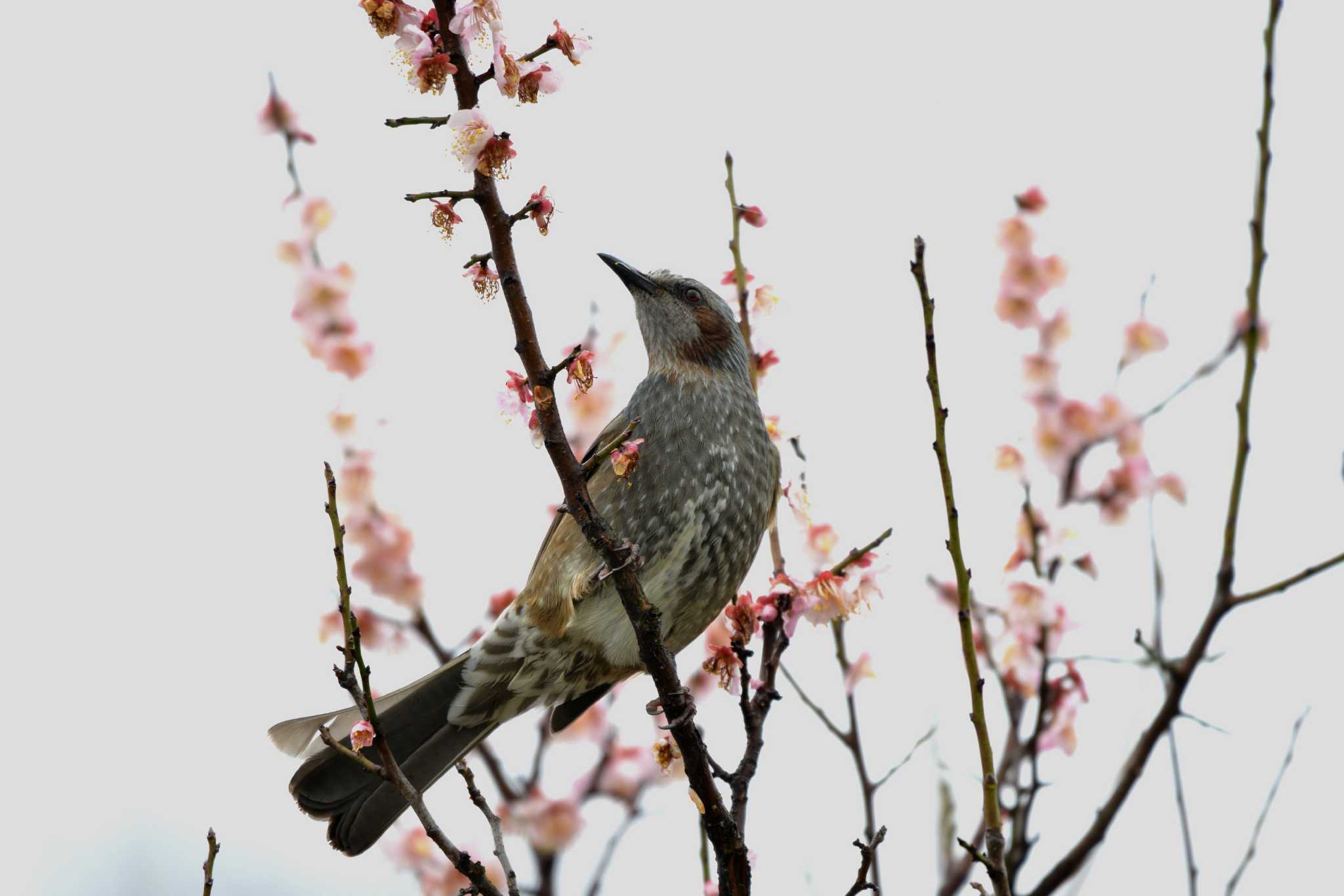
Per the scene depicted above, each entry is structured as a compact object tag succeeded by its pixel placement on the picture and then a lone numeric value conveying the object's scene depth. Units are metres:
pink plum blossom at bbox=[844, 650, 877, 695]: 7.74
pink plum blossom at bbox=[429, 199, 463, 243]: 4.91
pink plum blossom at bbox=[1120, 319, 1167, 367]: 8.66
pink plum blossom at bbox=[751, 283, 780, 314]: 7.60
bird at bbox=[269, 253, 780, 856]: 7.39
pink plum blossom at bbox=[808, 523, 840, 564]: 7.68
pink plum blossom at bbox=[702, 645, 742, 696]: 6.27
